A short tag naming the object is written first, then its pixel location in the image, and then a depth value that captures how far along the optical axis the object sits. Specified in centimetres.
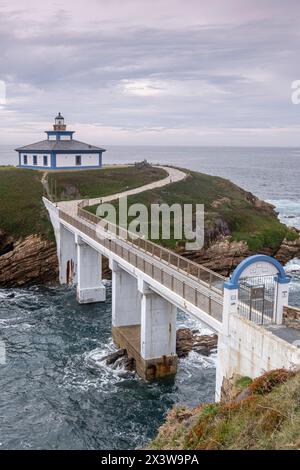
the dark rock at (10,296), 4481
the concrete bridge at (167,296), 1980
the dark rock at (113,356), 3182
